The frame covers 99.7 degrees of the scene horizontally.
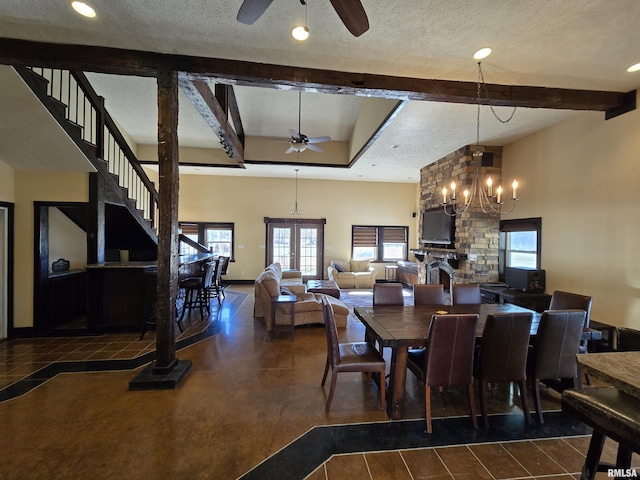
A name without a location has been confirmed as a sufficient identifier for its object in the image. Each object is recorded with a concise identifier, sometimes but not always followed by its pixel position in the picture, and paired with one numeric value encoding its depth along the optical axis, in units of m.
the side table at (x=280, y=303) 4.12
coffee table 5.75
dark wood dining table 2.27
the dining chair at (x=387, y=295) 3.32
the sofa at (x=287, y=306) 4.39
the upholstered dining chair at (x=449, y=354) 2.15
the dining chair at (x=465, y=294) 3.44
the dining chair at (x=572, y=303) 2.74
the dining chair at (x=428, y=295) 3.46
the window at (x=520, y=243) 4.58
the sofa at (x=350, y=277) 7.90
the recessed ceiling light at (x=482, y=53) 2.64
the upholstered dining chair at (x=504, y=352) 2.22
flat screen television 5.69
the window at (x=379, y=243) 9.07
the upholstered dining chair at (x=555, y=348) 2.29
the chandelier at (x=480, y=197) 5.15
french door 8.74
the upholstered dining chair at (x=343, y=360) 2.43
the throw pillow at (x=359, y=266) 8.43
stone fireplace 5.20
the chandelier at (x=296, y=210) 8.70
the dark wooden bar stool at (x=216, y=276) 5.53
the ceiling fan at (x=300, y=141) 4.71
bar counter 4.12
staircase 3.59
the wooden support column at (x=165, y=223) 2.82
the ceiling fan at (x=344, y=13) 1.77
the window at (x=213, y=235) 8.44
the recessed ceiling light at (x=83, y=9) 2.18
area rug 6.17
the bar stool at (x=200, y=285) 4.75
